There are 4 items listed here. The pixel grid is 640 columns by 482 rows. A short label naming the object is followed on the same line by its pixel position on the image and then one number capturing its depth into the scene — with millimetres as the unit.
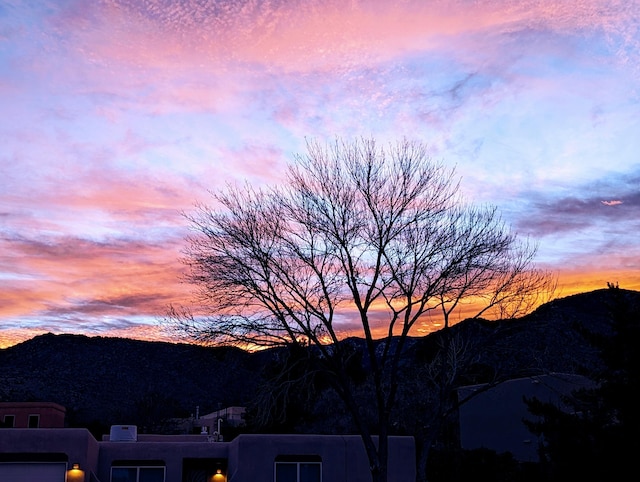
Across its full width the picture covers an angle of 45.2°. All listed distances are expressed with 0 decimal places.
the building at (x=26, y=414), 45125
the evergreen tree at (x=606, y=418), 19156
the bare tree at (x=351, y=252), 21234
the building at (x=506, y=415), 31266
